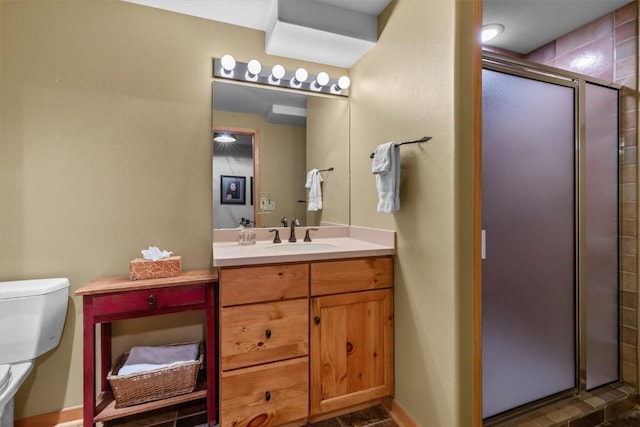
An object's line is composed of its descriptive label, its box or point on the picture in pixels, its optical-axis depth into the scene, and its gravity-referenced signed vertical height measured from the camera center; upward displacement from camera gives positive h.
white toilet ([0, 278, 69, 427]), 1.30 -0.53
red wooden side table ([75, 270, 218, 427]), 1.33 -0.49
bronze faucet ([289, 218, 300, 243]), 2.00 -0.13
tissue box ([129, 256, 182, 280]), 1.50 -0.30
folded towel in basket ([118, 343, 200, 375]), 1.54 -0.81
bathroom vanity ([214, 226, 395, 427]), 1.33 -0.61
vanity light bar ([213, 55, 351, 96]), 1.82 +0.92
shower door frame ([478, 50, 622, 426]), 1.70 -0.07
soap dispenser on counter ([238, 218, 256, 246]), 1.84 -0.14
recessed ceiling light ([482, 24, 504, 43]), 1.96 +1.26
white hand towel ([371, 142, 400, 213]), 1.49 +0.19
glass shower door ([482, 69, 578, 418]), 1.48 -0.17
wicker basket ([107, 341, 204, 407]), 1.41 -0.87
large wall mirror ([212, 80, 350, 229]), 1.87 +0.40
